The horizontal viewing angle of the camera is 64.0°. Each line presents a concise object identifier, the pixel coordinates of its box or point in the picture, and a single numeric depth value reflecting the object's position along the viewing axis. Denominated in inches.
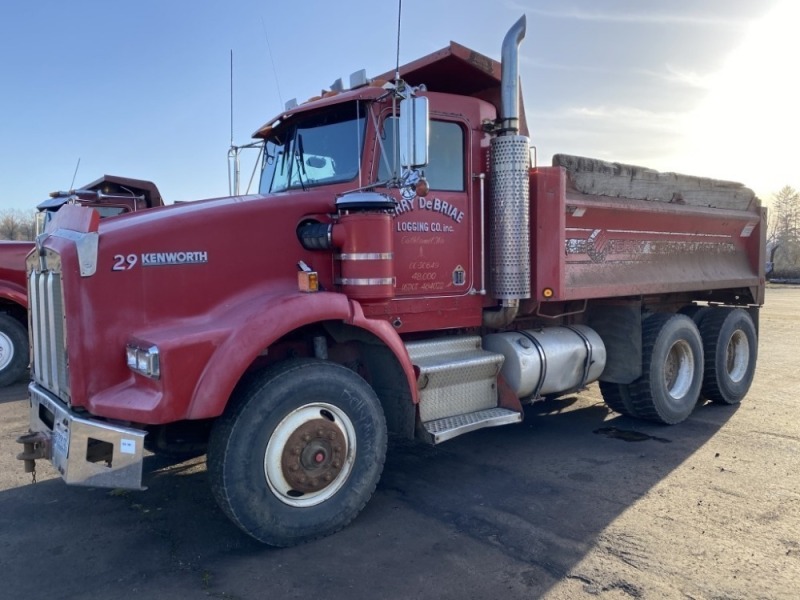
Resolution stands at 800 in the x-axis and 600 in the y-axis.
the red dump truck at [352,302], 144.2
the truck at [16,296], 359.6
